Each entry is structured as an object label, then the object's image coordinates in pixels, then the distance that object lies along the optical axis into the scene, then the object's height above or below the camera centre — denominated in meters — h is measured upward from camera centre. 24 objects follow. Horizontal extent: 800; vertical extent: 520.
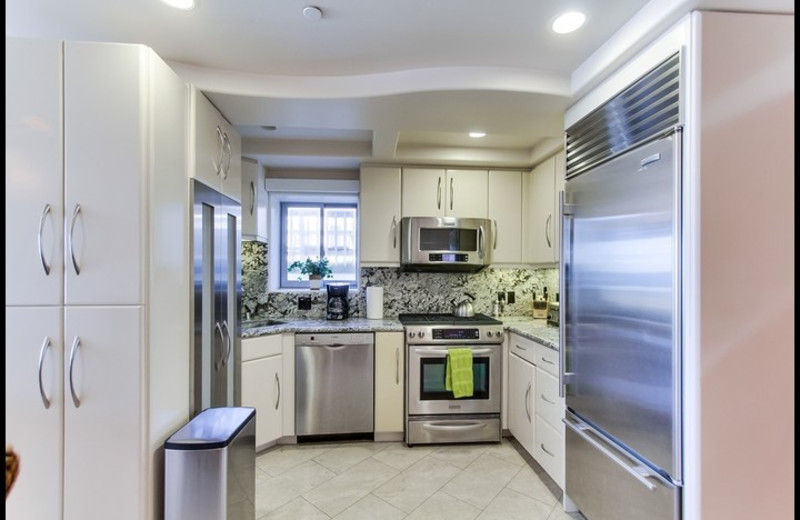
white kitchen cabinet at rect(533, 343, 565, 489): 2.32 -0.96
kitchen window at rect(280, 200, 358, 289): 3.74 +0.22
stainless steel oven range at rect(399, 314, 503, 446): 2.98 -0.96
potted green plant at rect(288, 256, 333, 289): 3.53 -0.08
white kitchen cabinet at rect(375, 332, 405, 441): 3.01 -0.93
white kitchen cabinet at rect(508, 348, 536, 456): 2.70 -0.99
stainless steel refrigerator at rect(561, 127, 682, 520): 1.48 -0.31
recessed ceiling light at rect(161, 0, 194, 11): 1.55 +1.00
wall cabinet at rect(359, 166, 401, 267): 3.32 +0.37
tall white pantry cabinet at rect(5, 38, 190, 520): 1.47 -0.08
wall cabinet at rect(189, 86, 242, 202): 1.96 +0.62
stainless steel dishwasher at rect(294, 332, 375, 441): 2.96 -0.93
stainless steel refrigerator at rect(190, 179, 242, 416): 1.95 -0.21
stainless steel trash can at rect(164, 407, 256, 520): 1.58 -0.86
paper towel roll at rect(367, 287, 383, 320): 3.41 -0.37
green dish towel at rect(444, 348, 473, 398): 2.94 -0.83
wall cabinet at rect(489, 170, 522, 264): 3.42 +0.40
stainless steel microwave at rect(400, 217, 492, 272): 3.23 +0.15
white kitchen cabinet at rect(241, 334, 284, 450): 2.71 -0.86
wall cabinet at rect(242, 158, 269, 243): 3.10 +0.46
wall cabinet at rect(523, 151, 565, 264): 2.93 +0.40
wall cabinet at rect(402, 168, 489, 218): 3.35 +0.57
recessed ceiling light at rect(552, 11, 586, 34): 1.62 +0.99
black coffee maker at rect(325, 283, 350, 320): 3.36 -0.35
